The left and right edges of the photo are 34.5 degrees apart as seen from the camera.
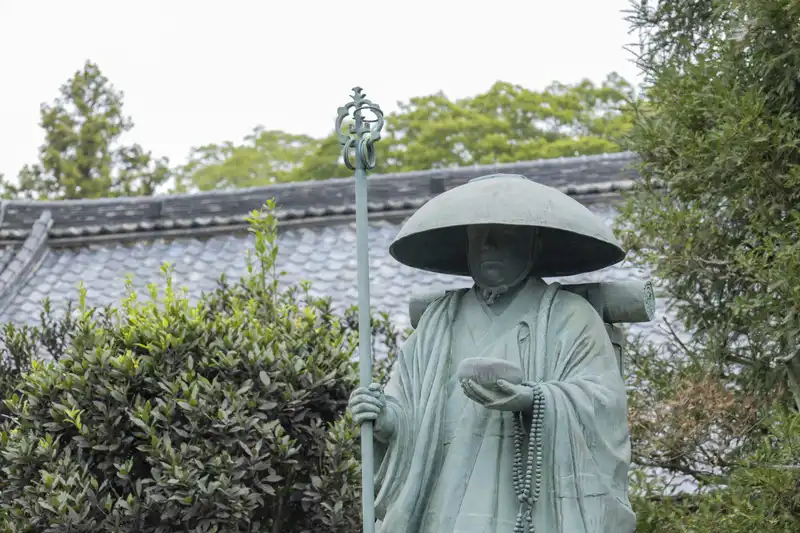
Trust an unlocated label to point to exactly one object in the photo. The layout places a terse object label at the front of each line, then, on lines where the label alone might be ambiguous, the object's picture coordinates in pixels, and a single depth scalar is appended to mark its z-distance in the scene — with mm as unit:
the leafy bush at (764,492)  7848
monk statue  5438
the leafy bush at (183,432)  8961
